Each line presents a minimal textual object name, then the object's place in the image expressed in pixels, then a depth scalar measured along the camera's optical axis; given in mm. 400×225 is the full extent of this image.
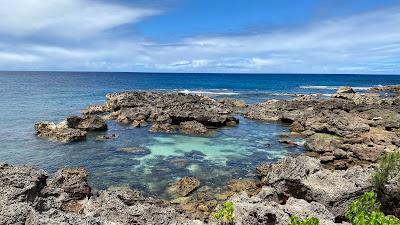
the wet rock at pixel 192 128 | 45688
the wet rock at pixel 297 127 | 46562
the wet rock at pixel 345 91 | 91431
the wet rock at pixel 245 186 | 25672
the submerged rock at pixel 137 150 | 36412
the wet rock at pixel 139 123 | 49316
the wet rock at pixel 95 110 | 62797
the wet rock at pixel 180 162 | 32319
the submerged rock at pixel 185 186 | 25225
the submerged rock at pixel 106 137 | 42006
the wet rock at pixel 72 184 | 21812
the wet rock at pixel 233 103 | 71062
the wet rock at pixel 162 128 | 46462
